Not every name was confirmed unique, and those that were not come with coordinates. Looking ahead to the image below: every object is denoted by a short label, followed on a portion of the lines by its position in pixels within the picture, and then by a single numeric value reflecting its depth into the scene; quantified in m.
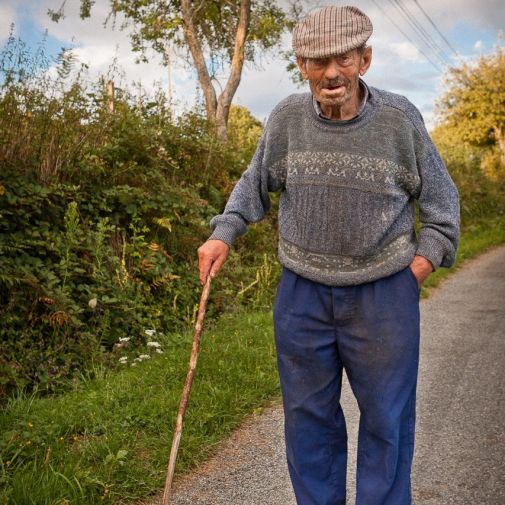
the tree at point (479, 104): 30.14
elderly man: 2.41
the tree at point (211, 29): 14.17
